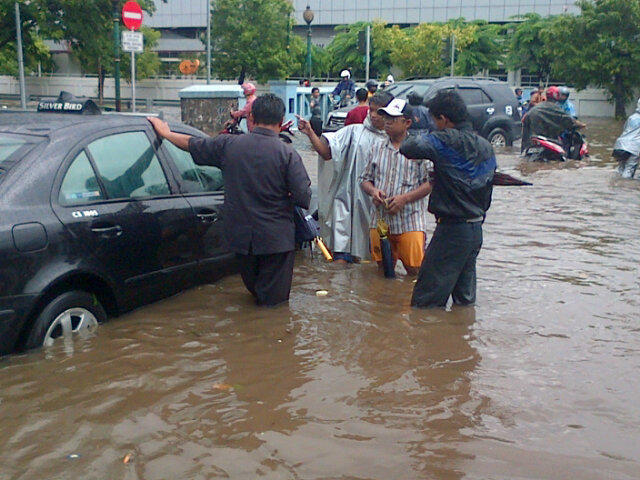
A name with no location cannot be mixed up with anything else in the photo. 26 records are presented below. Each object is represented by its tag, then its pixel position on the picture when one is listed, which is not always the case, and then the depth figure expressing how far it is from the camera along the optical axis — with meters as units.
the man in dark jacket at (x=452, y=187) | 5.26
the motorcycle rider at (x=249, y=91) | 12.64
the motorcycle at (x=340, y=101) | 21.86
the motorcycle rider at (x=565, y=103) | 16.52
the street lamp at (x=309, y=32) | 26.61
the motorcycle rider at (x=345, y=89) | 22.31
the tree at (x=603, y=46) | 35.69
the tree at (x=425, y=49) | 44.22
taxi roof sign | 5.45
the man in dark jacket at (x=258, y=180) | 5.28
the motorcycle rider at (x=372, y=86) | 14.66
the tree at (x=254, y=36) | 44.50
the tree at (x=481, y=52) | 46.20
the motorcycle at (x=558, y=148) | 16.02
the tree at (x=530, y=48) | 44.19
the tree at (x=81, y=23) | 21.94
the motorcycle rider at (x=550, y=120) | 16.09
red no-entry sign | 15.07
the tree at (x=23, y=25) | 21.53
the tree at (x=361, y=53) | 48.02
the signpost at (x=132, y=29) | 14.52
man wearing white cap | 6.31
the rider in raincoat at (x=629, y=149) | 13.70
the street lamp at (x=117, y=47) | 17.14
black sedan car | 4.23
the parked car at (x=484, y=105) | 17.98
